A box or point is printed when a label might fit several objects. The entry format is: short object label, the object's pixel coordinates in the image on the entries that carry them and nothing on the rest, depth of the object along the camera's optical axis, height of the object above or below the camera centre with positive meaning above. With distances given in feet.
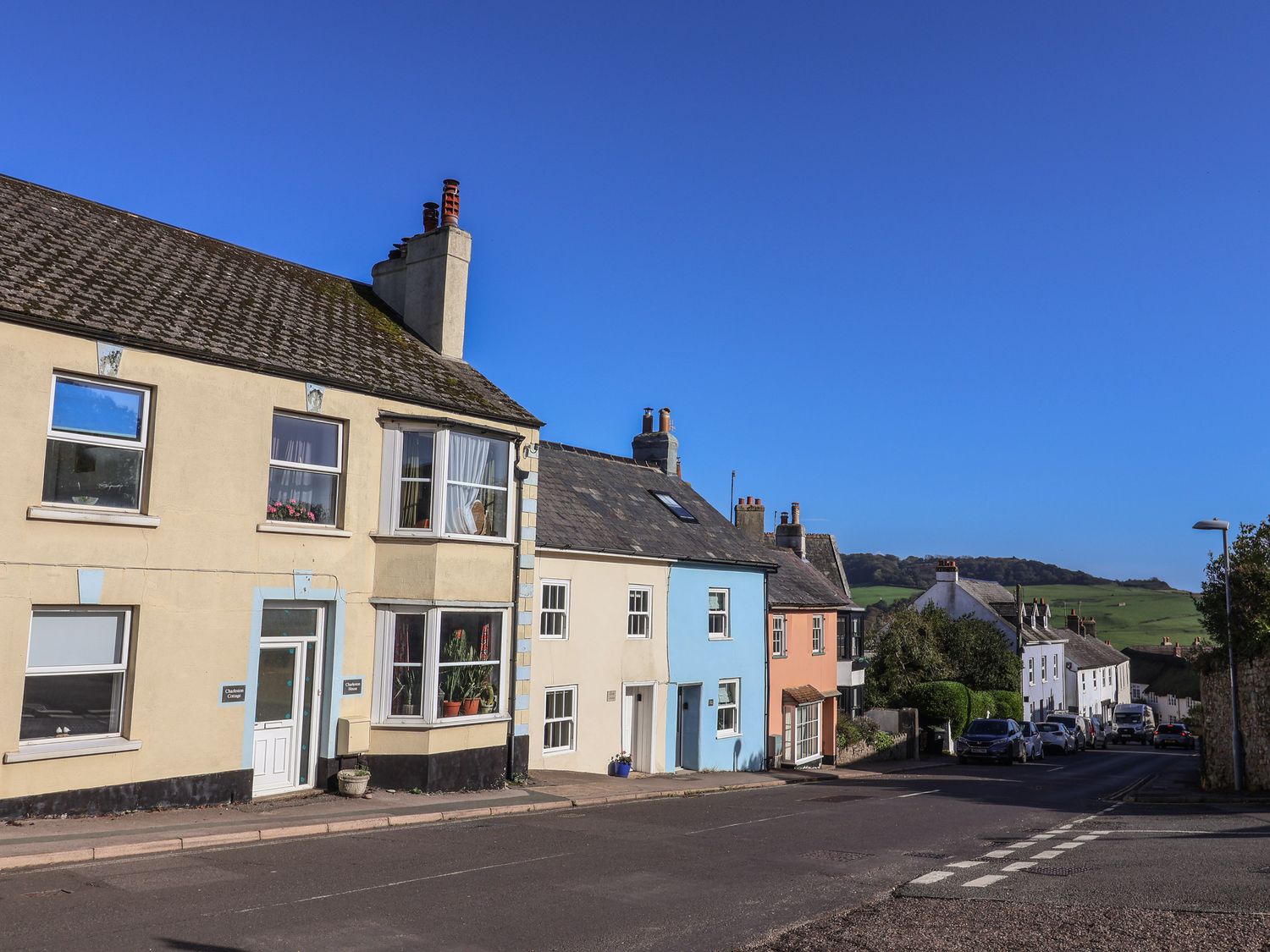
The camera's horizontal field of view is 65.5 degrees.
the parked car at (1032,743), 138.50 -16.76
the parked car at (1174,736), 191.01 -20.86
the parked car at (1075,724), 167.81 -17.04
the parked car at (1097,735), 191.72 -21.60
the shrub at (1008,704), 165.27 -13.57
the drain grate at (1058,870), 37.09 -9.26
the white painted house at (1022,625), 194.49 -0.10
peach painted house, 100.83 -4.58
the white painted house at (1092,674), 234.58 -12.33
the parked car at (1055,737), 156.97 -17.75
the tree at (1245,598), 72.33 +2.35
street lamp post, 74.28 -6.61
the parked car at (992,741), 128.57 -15.43
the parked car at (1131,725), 220.64 -22.14
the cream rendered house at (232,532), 40.81 +3.43
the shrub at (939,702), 147.43 -11.98
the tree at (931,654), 153.79 -5.26
